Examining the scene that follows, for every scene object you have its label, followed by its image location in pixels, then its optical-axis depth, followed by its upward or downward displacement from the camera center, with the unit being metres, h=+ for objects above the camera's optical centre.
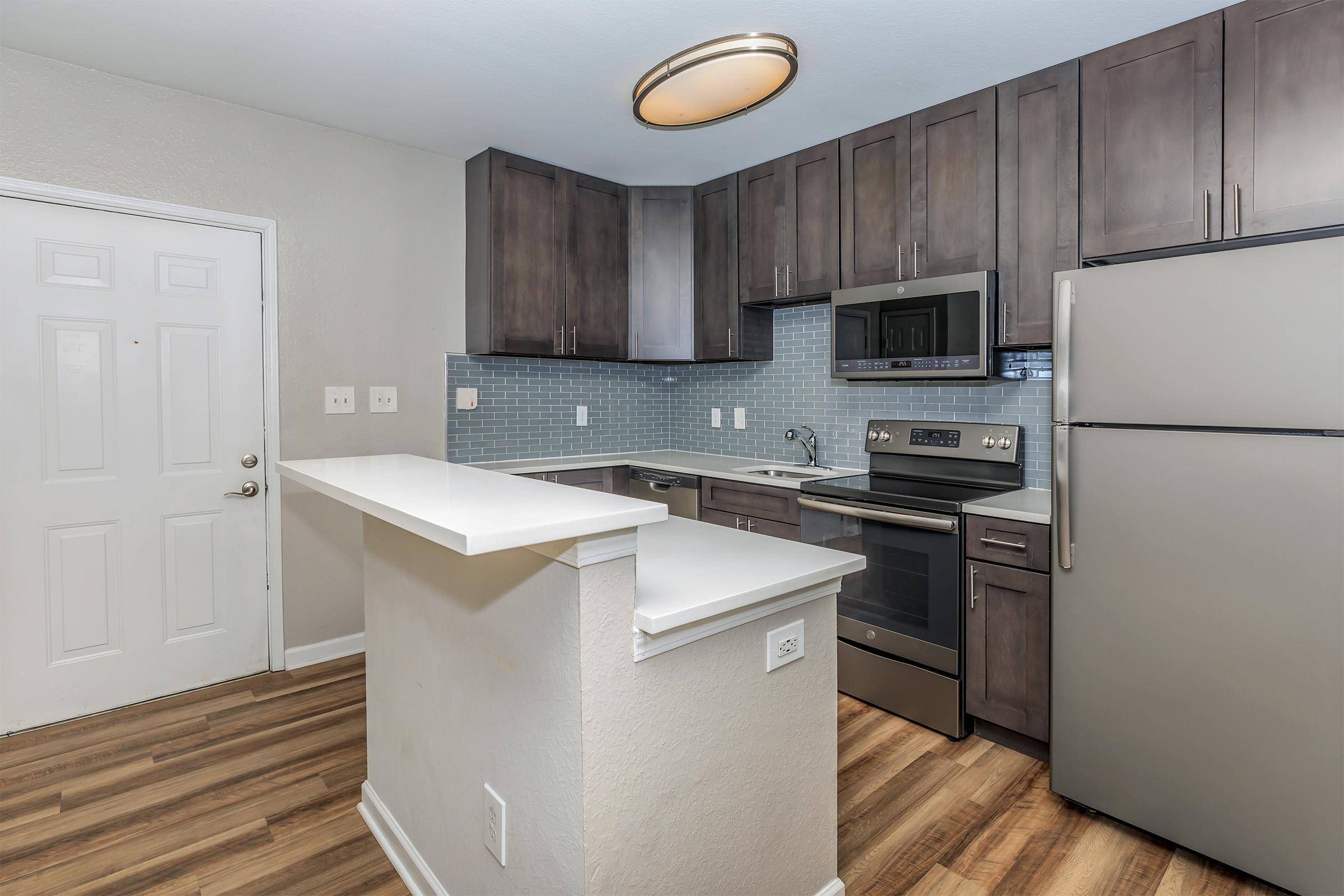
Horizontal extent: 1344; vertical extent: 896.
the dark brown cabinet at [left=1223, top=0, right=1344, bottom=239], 1.89 +0.92
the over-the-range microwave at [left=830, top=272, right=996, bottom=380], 2.66 +0.44
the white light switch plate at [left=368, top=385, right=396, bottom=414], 3.34 +0.17
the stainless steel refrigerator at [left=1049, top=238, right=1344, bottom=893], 1.62 -0.32
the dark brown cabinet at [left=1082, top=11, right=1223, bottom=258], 2.11 +0.96
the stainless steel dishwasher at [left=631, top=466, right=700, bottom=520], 3.61 -0.32
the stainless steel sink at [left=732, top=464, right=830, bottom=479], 3.46 -0.20
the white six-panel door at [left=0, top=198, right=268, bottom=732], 2.53 -0.10
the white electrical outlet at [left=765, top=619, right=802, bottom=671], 1.42 -0.45
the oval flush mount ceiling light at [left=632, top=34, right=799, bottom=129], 1.82 +1.02
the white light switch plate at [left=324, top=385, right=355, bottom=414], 3.20 +0.17
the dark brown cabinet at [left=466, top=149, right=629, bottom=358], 3.46 +0.94
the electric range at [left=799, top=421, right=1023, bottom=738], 2.53 -0.49
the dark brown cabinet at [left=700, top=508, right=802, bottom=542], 3.12 -0.45
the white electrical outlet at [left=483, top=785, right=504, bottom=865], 1.38 -0.81
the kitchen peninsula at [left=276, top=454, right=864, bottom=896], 1.13 -0.51
